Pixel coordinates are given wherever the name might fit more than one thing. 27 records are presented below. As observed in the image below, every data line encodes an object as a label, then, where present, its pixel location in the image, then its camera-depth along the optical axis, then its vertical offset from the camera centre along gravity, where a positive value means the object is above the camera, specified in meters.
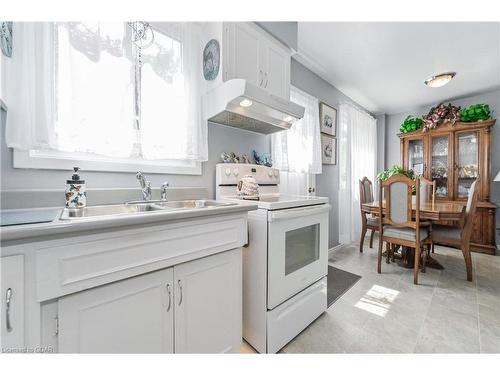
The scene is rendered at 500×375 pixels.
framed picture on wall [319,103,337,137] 2.89 +0.96
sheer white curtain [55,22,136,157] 1.09 +0.55
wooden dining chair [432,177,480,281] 2.17 -0.50
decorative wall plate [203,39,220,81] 1.45 +0.90
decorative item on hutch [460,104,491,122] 3.19 +1.11
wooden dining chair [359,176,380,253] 2.74 -0.22
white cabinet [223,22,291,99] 1.44 +0.97
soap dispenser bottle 1.00 -0.03
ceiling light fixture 2.50 +1.28
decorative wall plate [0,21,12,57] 0.89 +0.64
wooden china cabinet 3.09 +0.41
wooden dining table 2.10 -0.29
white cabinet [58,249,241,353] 0.71 -0.50
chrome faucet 1.24 +0.00
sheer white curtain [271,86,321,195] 2.27 +0.43
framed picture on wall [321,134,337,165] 2.96 +0.53
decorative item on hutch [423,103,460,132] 3.44 +1.17
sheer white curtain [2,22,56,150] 0.94 +0.46
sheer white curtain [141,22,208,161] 1.38 +0.63
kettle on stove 1.60 -0.01
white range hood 1.33 +0.56
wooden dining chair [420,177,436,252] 2.68 -0.05
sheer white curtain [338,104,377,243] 3.31 +0.40
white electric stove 1.22 -0.53
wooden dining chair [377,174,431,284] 2.12 -0.35
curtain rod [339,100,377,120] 3.34 +1.39
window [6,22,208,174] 1.00 +0.51
